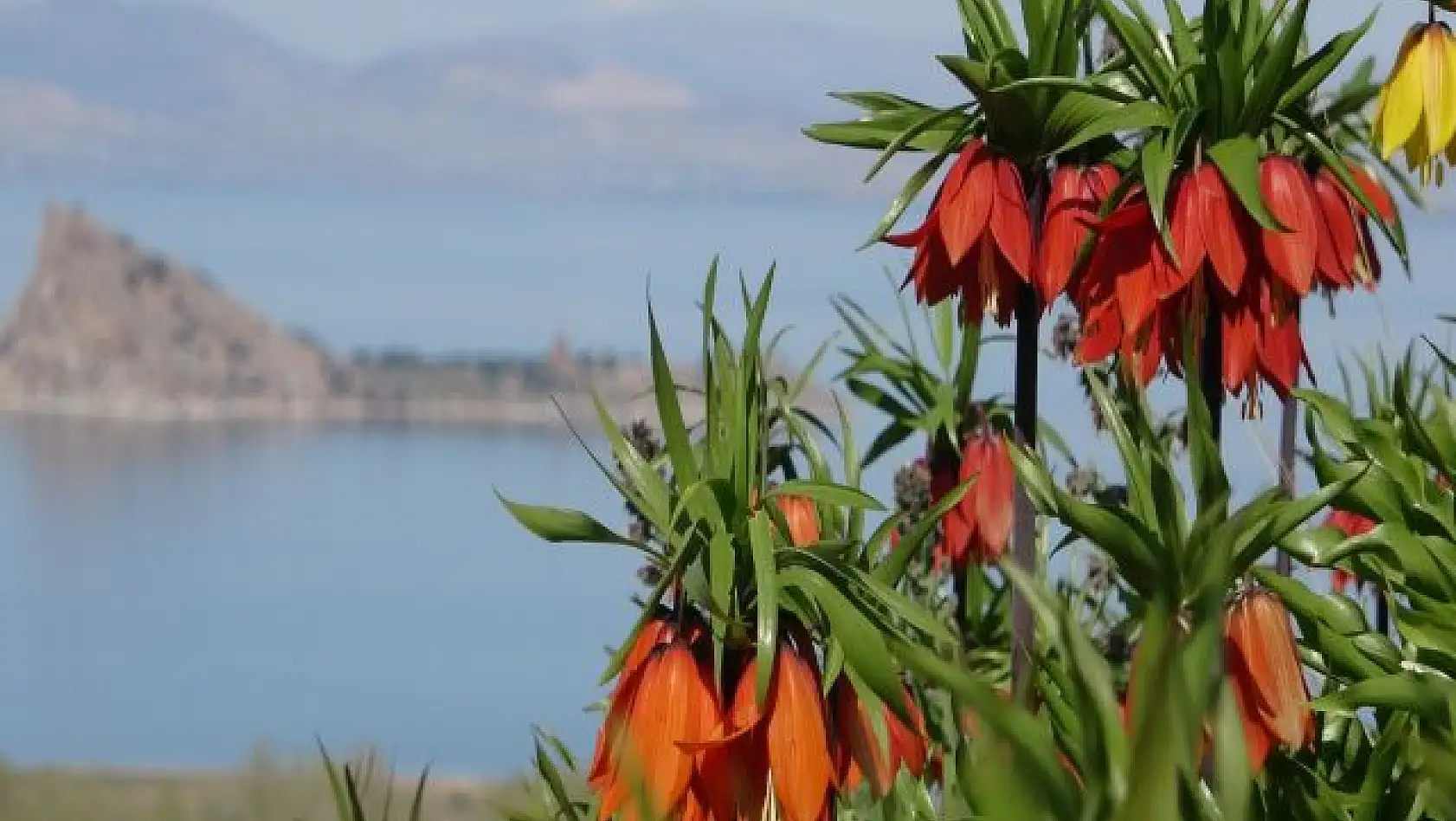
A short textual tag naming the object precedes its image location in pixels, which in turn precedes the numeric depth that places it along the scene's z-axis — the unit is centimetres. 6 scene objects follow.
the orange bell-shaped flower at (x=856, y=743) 318
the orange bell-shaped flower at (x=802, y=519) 338
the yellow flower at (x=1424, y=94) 351
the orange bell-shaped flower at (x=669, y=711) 317
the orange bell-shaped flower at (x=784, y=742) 317
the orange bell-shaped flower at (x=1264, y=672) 317
